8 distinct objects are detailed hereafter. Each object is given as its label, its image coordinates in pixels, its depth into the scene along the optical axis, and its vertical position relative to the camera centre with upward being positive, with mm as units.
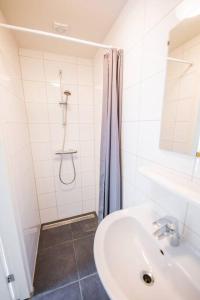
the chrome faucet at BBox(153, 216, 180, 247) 656 -535
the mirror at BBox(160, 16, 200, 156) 601 +166
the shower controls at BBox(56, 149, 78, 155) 1815 -370
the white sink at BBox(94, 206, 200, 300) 544 -682
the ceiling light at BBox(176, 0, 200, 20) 563 +514
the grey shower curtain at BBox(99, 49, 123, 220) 1114 -113
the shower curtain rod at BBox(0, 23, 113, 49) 790 +591
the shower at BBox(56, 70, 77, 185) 1760 -322
